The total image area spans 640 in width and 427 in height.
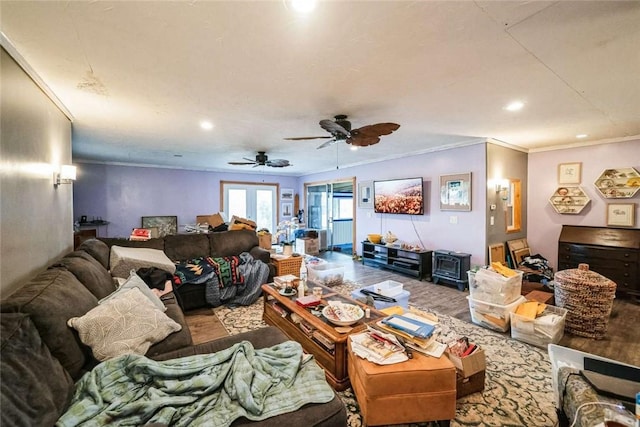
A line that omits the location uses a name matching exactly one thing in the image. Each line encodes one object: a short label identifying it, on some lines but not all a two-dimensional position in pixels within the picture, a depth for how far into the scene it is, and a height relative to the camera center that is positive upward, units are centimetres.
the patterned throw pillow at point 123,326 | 150 -70
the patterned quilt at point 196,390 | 114 -85
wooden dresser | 378 -59
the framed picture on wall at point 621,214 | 403 -1
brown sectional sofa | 101 -67
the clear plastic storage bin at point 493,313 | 284 -110
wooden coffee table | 193 -99
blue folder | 171 -76
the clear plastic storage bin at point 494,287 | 285 -81
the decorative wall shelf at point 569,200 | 444 +23
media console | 480 -90
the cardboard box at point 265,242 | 472 -53
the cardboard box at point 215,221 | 539 -18
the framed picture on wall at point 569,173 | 449 +69
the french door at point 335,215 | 771 -8
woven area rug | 172 -131
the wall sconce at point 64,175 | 262 +37
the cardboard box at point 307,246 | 710 -90
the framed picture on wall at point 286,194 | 888 +61
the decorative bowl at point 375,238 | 574 -55
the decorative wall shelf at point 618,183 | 397 +47
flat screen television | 511 +33
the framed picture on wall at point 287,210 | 891 +7
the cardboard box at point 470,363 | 182 -104
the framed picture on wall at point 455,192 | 444 +36
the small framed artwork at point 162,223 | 686 -30
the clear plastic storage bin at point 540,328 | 256 -112
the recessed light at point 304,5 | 136 +107
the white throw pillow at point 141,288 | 208 -60
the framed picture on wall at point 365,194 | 622 +43
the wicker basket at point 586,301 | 268 -90
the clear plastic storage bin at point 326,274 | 419 -97
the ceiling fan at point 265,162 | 505 +98
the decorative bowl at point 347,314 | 200 -79
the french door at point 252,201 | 805 +33
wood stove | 427 -90
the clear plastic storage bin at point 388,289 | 305 -89
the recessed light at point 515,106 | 278 +114
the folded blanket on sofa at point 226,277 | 347 -87
